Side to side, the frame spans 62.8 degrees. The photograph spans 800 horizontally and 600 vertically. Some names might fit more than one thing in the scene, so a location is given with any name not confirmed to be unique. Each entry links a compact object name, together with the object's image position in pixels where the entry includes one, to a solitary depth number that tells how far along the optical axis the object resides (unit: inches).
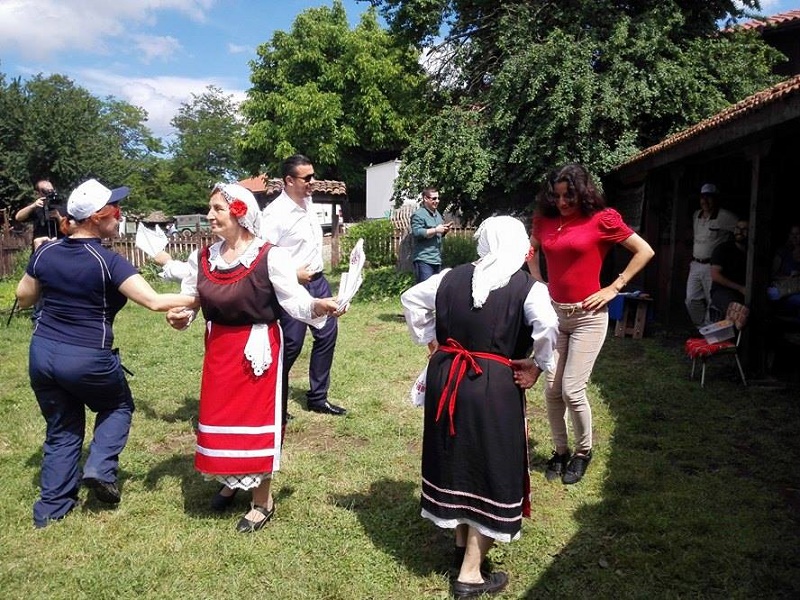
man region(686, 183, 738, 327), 296.7
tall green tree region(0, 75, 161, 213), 887.7
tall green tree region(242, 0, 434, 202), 1267.2
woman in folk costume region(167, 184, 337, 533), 127.8
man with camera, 314.2
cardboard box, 245.1
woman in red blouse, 148.5
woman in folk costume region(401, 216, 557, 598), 108.3
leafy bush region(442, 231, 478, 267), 645.3
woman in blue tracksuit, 128.4
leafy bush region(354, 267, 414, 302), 488.4
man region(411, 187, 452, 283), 329.1
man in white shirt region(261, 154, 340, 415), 180.9
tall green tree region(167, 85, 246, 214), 2192.4
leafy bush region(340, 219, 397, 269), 729.0
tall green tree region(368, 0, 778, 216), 421.4
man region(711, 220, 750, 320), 266.7
